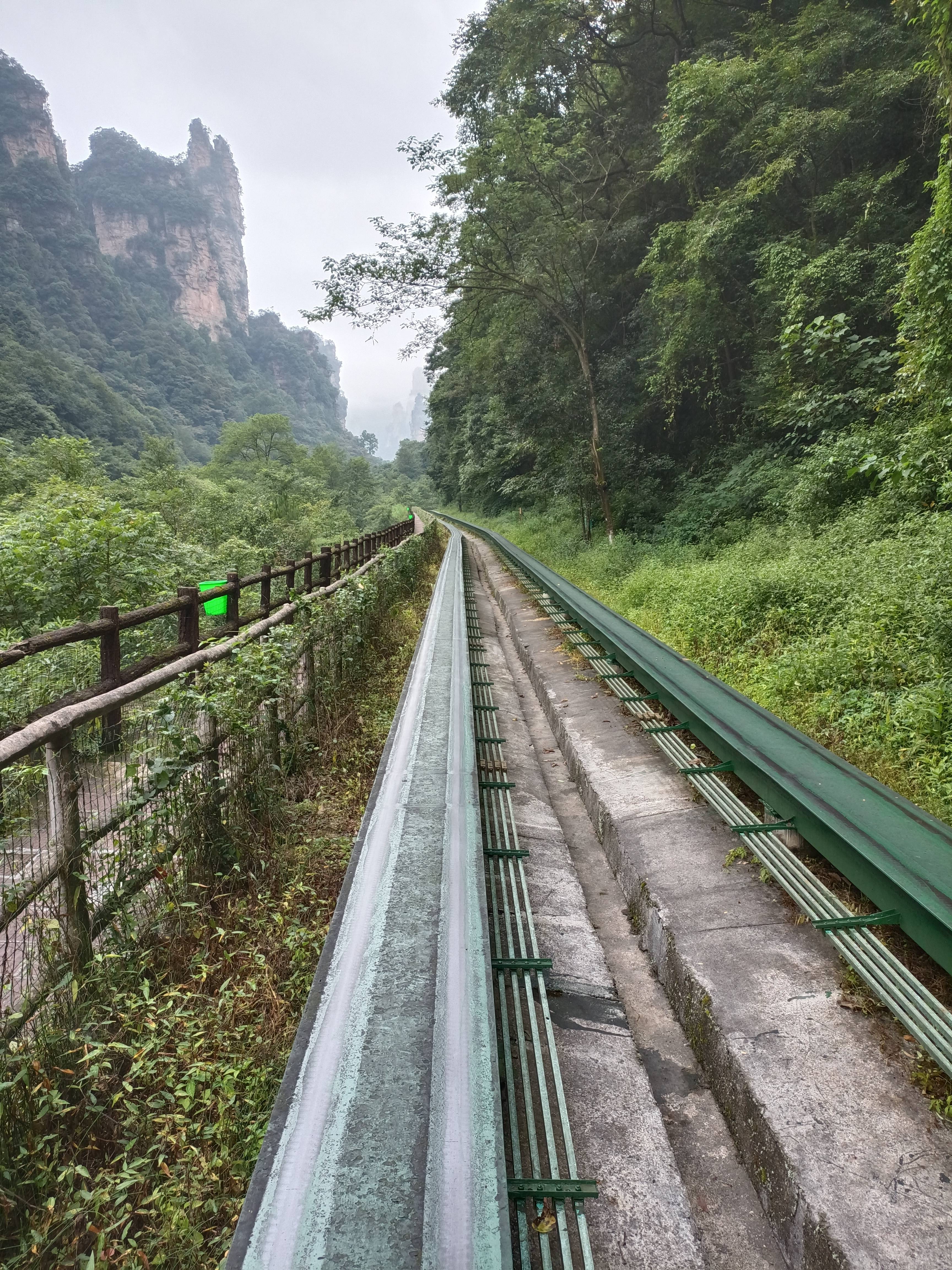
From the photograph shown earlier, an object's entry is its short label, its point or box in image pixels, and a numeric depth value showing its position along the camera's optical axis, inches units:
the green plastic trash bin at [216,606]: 258.2
